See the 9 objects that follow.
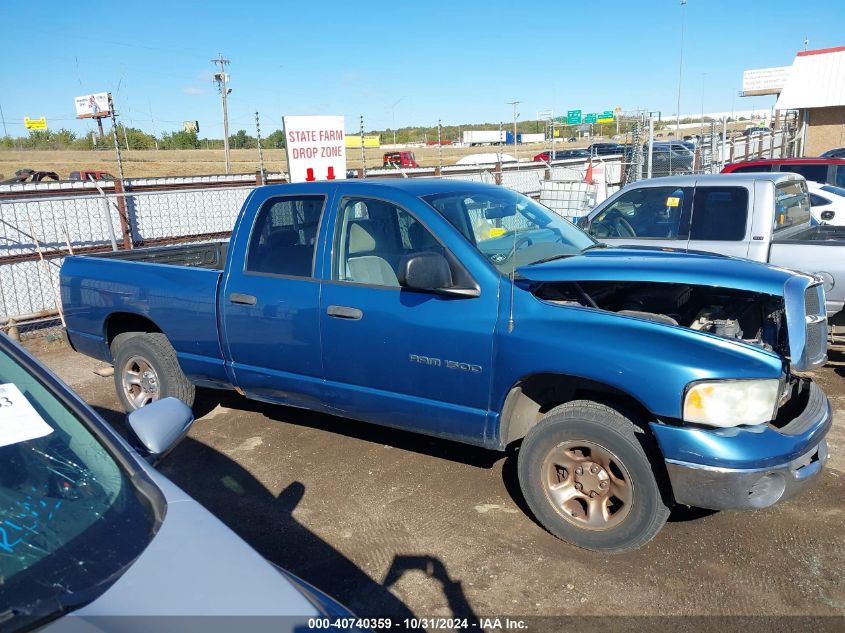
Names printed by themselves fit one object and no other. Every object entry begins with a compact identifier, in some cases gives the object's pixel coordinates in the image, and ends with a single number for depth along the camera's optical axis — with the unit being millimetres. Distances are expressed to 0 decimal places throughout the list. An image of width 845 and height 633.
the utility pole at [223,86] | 30219
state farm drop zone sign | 10430
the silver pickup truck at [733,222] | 6277
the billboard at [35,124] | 57375
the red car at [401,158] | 35203
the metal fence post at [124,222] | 10430
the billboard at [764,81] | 39688
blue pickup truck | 3312
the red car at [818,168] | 11605
